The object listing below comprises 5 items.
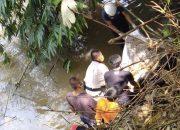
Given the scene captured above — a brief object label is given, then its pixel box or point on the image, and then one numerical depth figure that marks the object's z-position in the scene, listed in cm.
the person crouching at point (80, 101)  614
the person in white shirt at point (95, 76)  675
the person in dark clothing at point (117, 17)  754
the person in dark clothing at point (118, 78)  611
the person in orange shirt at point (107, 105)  555
